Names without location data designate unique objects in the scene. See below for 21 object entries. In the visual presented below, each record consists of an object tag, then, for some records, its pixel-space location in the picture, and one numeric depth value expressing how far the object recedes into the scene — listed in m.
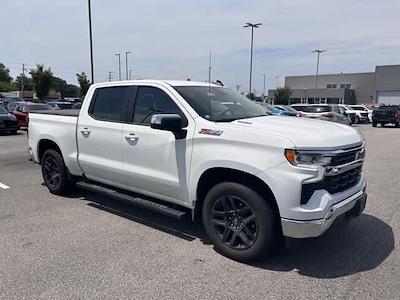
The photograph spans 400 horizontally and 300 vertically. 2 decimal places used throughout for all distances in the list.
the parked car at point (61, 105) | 28.61
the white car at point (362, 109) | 35.50
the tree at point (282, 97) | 71.44
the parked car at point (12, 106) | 21.58
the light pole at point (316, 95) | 77.14
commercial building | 77.50
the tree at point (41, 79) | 48.88
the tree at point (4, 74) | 120.06
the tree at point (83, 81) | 49.71
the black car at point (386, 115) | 29.16
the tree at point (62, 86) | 110.94
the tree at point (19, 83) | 102.75
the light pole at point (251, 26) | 39.88
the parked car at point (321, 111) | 22.25
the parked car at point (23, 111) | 19.78
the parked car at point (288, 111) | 23.50
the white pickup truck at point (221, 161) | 3.64
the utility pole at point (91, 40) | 25.38
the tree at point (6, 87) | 97.01
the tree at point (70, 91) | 113.70
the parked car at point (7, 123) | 17.64
